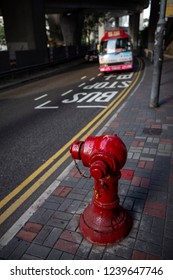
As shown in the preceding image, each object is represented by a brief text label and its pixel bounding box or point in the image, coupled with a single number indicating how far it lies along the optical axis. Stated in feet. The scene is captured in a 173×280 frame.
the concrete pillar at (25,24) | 71.29
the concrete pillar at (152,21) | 103.30
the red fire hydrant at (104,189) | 8.84
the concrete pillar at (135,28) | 161.11
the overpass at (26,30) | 67.51
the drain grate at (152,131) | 20.45
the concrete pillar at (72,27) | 118.52
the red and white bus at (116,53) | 55.57
